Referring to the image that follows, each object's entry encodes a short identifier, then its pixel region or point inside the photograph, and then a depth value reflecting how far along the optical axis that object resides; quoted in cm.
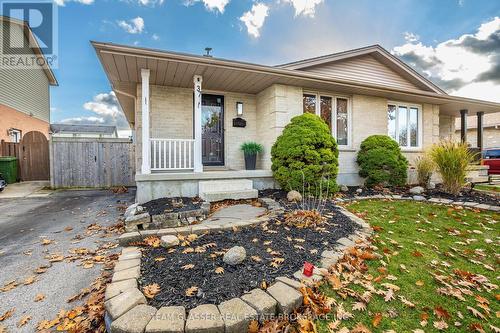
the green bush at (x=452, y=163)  596
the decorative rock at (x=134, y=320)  146
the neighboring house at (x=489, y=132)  1680
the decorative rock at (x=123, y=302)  163
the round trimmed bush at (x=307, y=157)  547
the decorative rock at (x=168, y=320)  146
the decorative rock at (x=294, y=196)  505
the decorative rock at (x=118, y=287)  182
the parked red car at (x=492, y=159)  1237
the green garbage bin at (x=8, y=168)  830
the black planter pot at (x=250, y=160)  697
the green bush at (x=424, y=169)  721
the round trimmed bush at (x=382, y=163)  685
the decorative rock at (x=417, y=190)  630
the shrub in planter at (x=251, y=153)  695
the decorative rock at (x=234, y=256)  231
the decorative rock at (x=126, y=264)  228
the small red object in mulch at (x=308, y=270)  211
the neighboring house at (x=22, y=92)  1077
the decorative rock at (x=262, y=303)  167
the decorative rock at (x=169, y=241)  281
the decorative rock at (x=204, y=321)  148
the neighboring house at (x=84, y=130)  2330
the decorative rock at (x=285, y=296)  173
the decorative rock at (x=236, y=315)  154
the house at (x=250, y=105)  532
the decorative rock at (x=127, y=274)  208
